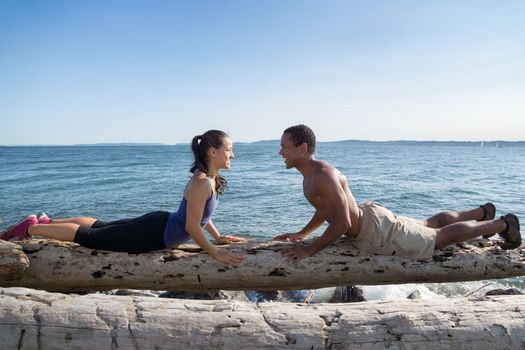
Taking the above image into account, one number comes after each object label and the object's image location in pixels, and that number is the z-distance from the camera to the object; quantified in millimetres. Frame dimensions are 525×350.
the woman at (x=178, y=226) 3707
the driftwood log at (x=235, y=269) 3760
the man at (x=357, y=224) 3707
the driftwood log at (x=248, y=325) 2506
